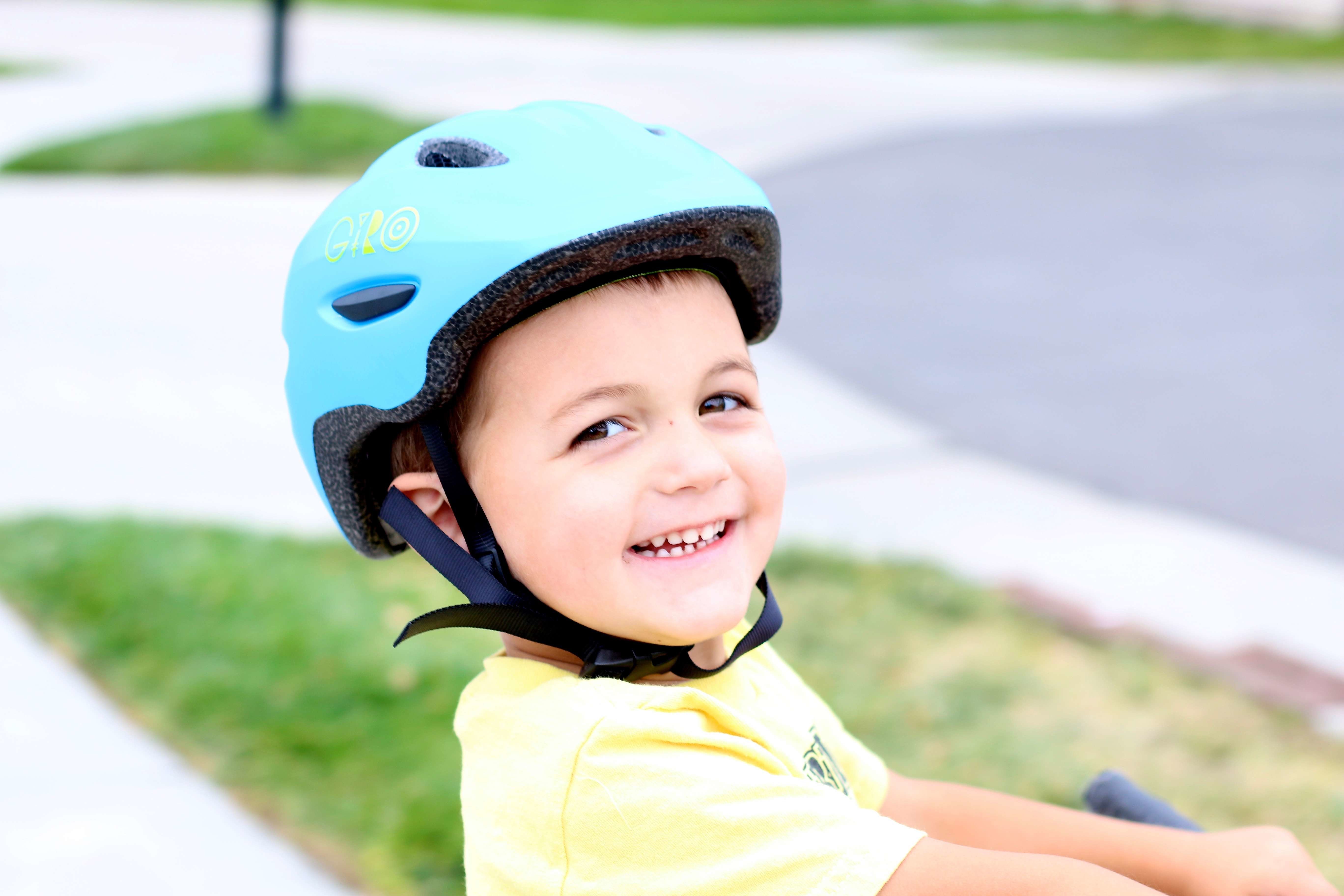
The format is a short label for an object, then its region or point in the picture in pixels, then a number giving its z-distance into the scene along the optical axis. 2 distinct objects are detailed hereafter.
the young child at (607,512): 0.96
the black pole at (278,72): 9.40
